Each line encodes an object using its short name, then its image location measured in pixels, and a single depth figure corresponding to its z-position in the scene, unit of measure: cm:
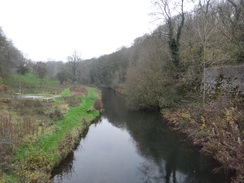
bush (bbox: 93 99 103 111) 1867
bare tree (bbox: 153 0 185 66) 1706
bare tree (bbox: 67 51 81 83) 5444
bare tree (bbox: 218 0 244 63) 1107
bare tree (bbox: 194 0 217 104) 1298
